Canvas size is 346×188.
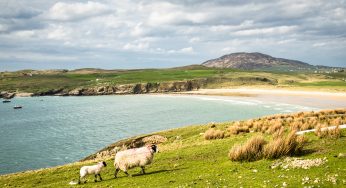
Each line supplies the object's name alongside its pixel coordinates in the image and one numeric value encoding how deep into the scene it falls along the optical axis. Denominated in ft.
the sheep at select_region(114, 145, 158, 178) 62.59
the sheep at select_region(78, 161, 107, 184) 65.92
